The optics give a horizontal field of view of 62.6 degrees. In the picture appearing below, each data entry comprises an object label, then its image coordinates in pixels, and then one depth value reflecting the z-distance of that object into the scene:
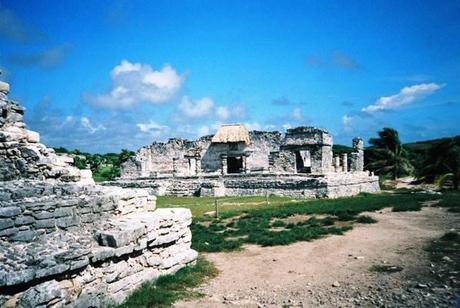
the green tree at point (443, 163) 22.92
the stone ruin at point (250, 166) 23.05
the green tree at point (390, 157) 36.72
